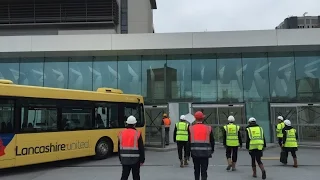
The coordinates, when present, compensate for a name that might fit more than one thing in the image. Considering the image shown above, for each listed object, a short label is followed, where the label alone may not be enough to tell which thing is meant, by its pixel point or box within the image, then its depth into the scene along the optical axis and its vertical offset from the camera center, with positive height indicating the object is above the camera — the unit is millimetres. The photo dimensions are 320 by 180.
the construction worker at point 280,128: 12842 -795
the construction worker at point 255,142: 9219 -965
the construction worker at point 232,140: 10492 -1022
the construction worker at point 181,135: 11539 -920
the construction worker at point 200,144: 7391 -819
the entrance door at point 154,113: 20703 -232
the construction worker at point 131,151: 6688 -846
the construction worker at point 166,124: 17205 -784
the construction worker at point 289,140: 11289 -1124
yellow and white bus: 10148 -428
